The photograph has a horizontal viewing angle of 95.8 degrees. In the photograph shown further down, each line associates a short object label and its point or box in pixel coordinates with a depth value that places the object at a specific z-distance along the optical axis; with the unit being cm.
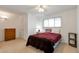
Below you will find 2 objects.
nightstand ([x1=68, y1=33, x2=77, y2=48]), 202
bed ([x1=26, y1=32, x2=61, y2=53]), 219
